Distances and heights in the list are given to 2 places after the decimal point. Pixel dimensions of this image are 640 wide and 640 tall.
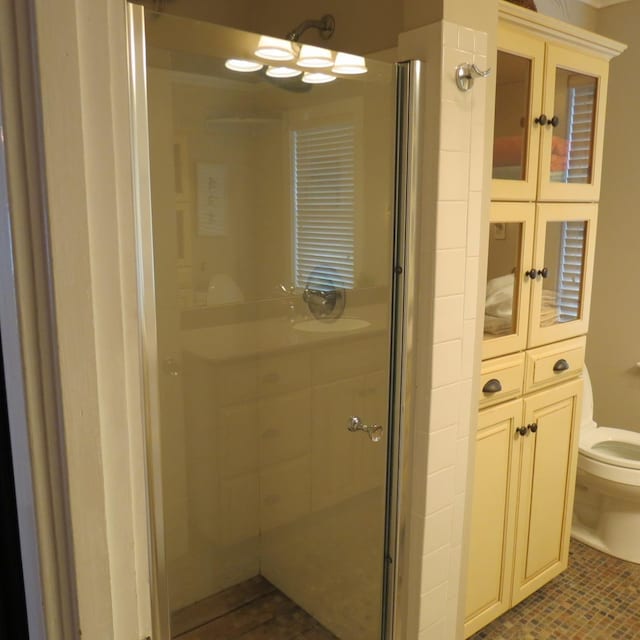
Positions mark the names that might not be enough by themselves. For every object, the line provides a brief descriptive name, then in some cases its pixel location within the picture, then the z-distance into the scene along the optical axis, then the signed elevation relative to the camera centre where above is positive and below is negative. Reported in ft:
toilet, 7.89 -3.70
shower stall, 5.14 -1.19
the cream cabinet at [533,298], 5.92 -0.90
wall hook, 4.72 +1.14
